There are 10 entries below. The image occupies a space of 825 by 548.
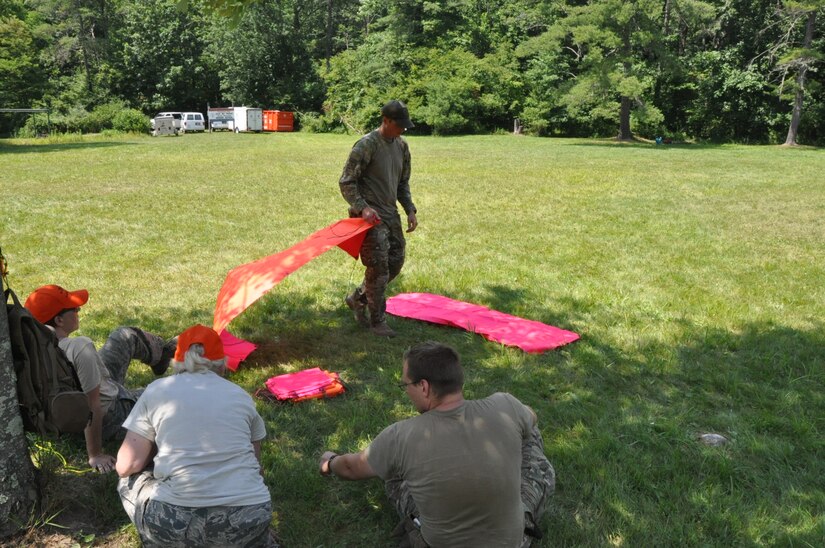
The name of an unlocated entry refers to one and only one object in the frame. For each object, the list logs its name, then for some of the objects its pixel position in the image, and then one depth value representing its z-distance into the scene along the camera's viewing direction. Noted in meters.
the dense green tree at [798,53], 30.73
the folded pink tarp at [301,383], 4.93
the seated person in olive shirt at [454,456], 2.80
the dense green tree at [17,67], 35.28
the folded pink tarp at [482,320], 6.08
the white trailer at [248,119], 49.47
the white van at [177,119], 46.58
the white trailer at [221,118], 51.16
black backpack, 3.27
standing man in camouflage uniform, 5.96
